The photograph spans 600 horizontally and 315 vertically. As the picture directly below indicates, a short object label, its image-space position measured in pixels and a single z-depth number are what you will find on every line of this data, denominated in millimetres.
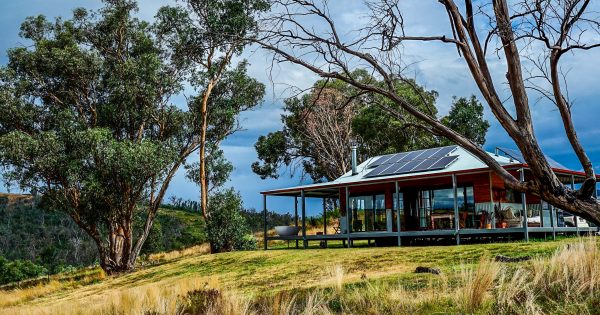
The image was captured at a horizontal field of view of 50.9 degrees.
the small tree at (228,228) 28031
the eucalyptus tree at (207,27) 28625
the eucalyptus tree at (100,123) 26375
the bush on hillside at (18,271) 33594
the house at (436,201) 20812
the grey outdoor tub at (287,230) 26500
